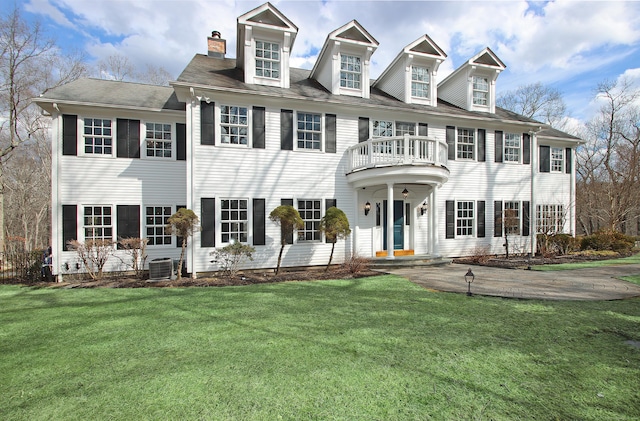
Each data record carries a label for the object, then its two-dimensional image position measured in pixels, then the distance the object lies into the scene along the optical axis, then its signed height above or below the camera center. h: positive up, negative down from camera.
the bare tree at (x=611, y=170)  23.97 +3.90
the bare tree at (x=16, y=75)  15.68 +7.91
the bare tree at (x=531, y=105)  30.03 +11.04
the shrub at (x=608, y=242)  15.19 -1.66
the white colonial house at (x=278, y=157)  10.20 +2.10
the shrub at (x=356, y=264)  10.07 -1.87
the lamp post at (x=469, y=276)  6.47 -1.45
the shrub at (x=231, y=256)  9.77 -1.49
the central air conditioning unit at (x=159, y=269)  9.52 -1.86
